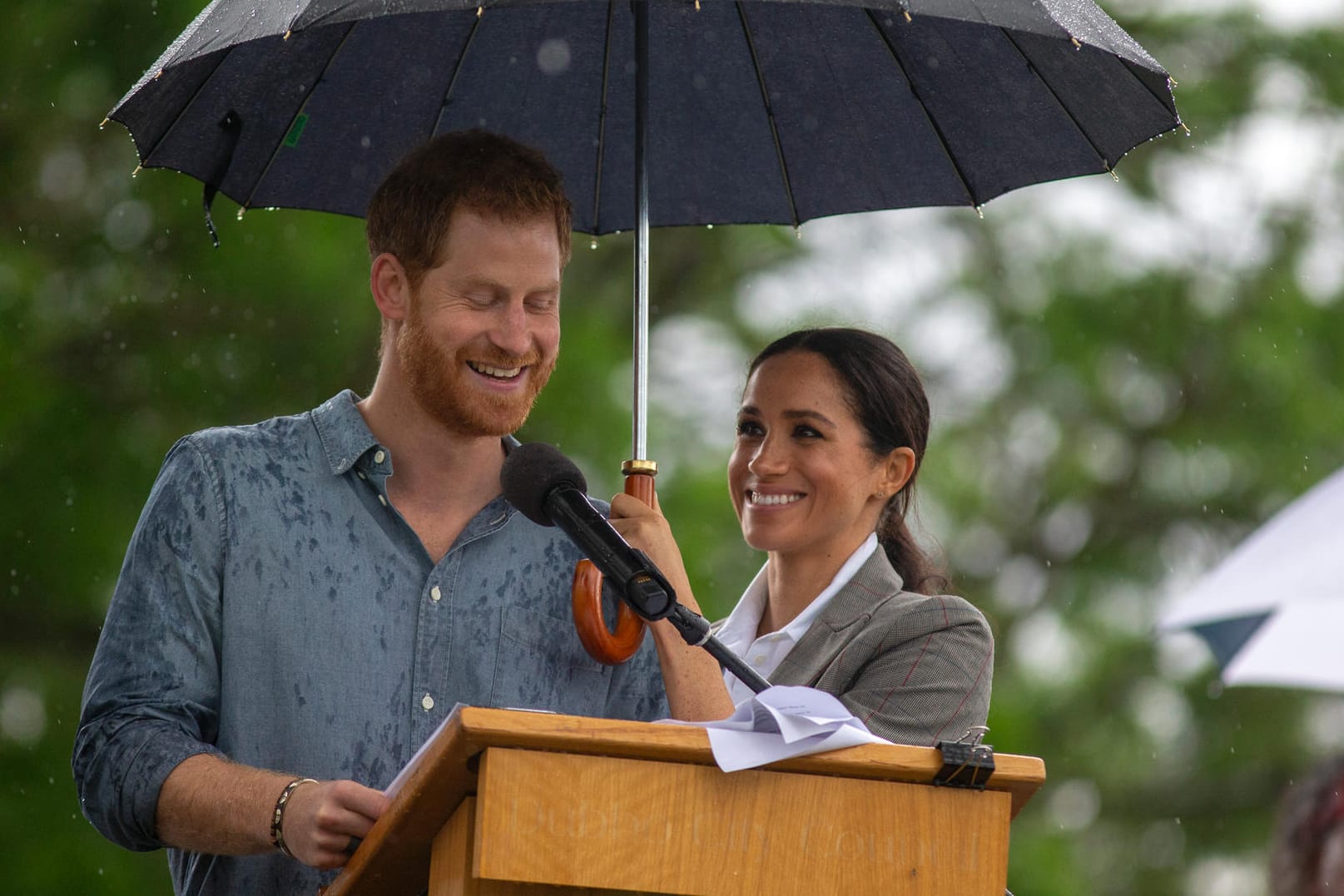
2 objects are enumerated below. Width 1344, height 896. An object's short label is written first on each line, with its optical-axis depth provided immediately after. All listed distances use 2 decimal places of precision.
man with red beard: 5.98
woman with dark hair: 7.31
